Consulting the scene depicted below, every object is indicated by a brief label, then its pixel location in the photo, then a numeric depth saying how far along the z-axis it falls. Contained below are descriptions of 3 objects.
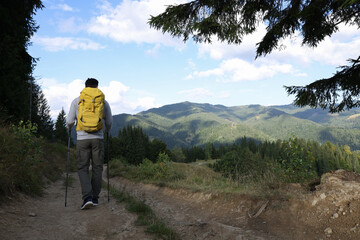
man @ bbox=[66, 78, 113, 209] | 5.07
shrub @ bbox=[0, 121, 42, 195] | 4.96
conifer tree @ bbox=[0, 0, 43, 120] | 10.18
